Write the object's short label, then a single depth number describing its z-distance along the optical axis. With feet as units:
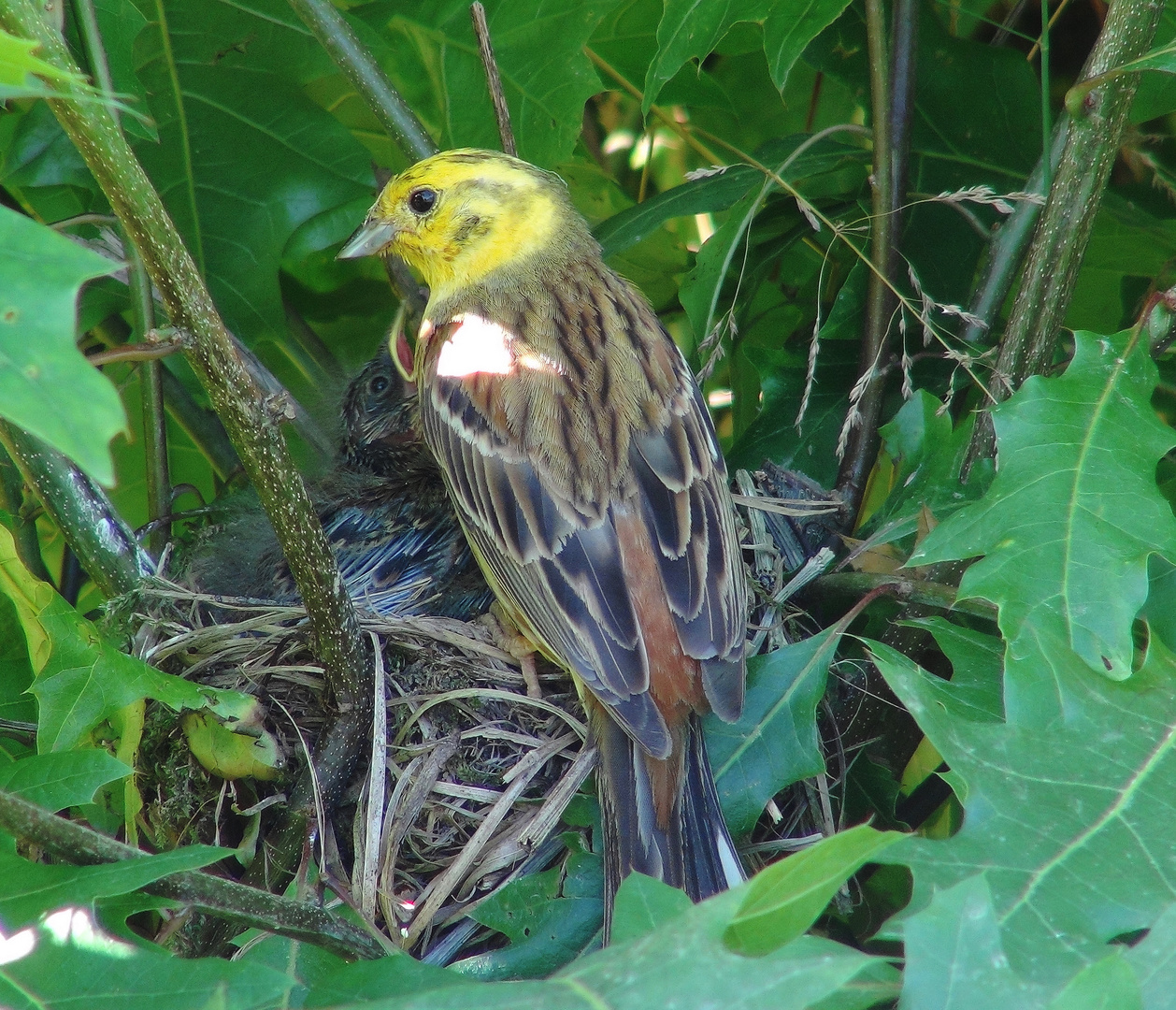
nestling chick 10.96
